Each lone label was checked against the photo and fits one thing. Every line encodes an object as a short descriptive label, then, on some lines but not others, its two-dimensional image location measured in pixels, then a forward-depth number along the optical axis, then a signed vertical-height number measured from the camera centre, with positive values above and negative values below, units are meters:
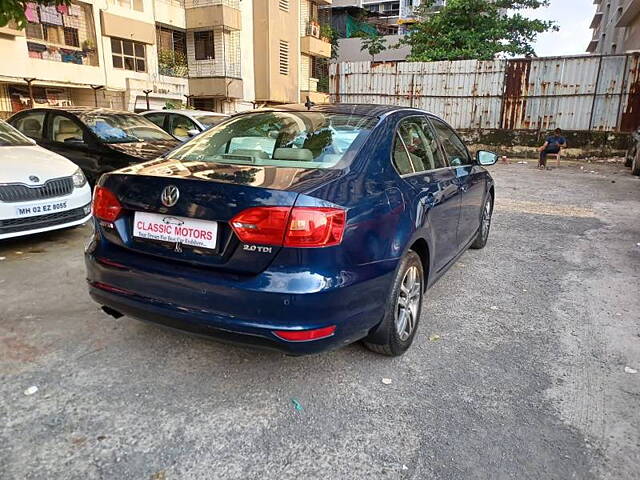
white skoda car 4.55 -0.85
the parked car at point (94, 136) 6.72 -0.44
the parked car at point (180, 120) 9.40 -0.27
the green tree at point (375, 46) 25.55 +3.33
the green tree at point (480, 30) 19.91 +3.33
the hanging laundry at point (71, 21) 18.55 +3.27
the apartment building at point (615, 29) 21.05 +4.90
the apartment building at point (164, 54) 17.89 +2.33
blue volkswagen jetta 2.18 -0.63
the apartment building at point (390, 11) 42.50 +9.39
